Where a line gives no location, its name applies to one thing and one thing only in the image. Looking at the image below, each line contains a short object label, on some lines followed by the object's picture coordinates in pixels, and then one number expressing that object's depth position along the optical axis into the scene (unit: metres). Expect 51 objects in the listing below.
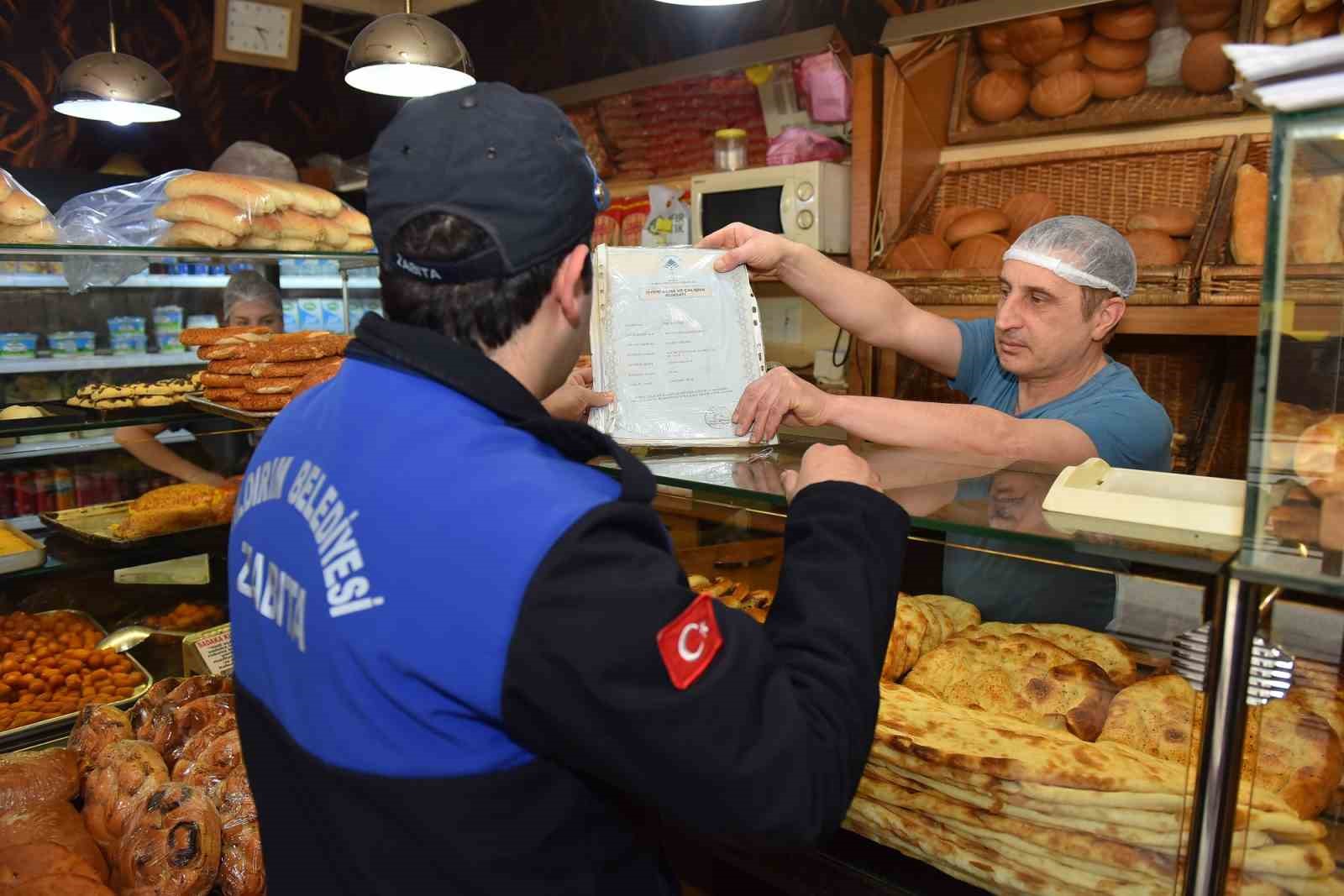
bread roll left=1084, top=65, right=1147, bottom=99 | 3.04
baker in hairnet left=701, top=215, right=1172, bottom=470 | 1.62
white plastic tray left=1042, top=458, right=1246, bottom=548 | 1.03
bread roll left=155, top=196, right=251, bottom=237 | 2.05
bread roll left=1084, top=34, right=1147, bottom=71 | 3.01
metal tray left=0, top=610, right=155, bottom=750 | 1.95
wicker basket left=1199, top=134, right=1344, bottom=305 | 2.48
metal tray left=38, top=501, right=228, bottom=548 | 2.20
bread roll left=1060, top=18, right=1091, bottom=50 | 3.06
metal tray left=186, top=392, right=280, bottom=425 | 2.04
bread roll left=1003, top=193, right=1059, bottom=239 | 3.05
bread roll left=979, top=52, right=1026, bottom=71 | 3.25
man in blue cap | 0.75
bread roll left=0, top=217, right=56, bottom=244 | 1.84
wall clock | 3.97
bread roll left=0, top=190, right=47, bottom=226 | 1.85
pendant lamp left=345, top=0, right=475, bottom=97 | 2.85
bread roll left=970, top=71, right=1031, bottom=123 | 3.23
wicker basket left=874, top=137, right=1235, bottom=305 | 2.89
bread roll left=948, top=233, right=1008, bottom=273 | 2.95
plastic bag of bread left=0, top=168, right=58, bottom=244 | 1.85
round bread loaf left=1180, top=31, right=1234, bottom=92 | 2.84
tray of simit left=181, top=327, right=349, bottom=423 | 2.09
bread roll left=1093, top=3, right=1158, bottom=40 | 2.94
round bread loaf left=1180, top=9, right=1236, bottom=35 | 2.85
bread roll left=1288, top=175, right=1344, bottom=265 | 0.90
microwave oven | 3.49
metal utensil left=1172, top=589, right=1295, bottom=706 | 0.95
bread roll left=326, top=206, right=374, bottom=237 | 2.30
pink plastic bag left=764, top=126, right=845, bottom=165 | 3.71
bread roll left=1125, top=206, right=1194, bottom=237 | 2.75
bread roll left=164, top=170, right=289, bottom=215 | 2.10
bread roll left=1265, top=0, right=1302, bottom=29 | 2.64
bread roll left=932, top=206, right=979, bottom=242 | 3.20
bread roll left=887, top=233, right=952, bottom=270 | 3.11
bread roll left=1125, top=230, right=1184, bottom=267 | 2.65
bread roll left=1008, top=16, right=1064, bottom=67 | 3.05
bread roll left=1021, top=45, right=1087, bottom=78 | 3.09
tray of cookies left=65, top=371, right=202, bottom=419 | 2.16
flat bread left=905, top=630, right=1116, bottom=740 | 1.21
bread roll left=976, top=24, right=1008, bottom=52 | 3.21
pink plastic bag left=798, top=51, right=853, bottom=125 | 3.63
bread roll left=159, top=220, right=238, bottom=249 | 2.04
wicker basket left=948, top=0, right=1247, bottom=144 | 2.84
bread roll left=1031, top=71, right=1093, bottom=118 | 3.08
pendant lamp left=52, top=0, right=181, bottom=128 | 3.22
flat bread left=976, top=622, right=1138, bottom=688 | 1.22
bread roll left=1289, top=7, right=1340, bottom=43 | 2.60
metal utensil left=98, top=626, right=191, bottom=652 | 2.38
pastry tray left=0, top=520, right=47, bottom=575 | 2.02
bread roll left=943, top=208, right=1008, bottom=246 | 3.07
